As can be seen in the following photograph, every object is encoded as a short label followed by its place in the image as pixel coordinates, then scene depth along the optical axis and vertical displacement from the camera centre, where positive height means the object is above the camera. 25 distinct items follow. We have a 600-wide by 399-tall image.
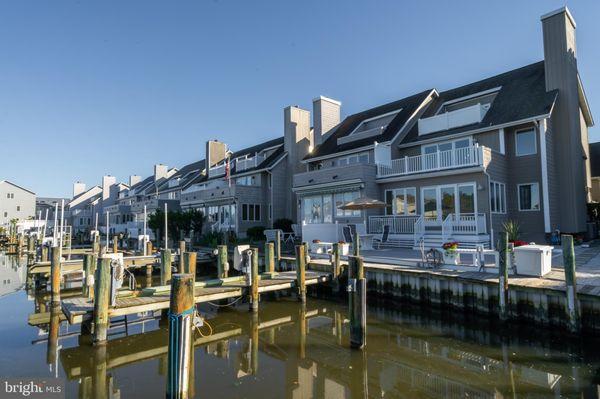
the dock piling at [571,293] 8.00 -1.68
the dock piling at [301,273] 12.62 -1.79
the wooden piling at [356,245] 12.49 -0.87
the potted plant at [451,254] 11.70 -1.15
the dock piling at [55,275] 12.88 -1.79
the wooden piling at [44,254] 19.66 -1.55
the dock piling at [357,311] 8.01 -1.98
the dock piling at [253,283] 11.42 -1.90
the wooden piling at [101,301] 8.45 -1.76
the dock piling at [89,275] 11.07 -1.61
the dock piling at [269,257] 14.37 -1.41
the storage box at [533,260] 9.98 -1.19
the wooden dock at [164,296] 8.77 -2.01
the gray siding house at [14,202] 63.53 +3.95
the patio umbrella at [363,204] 17.38 +0.68
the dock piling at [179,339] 5.10 -1.60
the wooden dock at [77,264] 16.84 -1.93
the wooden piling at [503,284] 9.09 -1.68
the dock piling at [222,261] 14.04 -1.49
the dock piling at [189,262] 12.31 -1.33
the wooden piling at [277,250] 16.44 -1.31
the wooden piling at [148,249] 20.92 -1.47
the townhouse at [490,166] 17.27 +2.57
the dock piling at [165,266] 13.73 -1.60
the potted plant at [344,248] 15.73 -1.22
